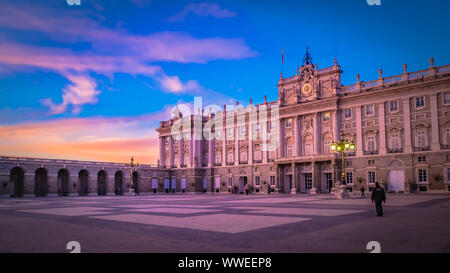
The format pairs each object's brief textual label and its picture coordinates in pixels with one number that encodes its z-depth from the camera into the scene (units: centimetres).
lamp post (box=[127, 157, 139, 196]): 6099
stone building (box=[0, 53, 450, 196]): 4556
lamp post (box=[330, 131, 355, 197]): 3366
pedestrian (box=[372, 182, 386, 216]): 1555
